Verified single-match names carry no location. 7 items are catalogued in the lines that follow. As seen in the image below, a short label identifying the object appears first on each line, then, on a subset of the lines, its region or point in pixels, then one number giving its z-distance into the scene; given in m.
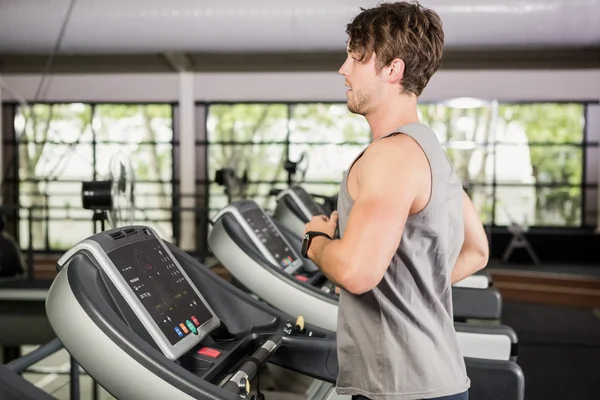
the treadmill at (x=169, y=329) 1.24
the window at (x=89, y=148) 9.96
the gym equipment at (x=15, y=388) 1.25
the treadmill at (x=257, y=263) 2.15
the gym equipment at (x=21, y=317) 3.68
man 1.08
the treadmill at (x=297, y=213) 3.34
